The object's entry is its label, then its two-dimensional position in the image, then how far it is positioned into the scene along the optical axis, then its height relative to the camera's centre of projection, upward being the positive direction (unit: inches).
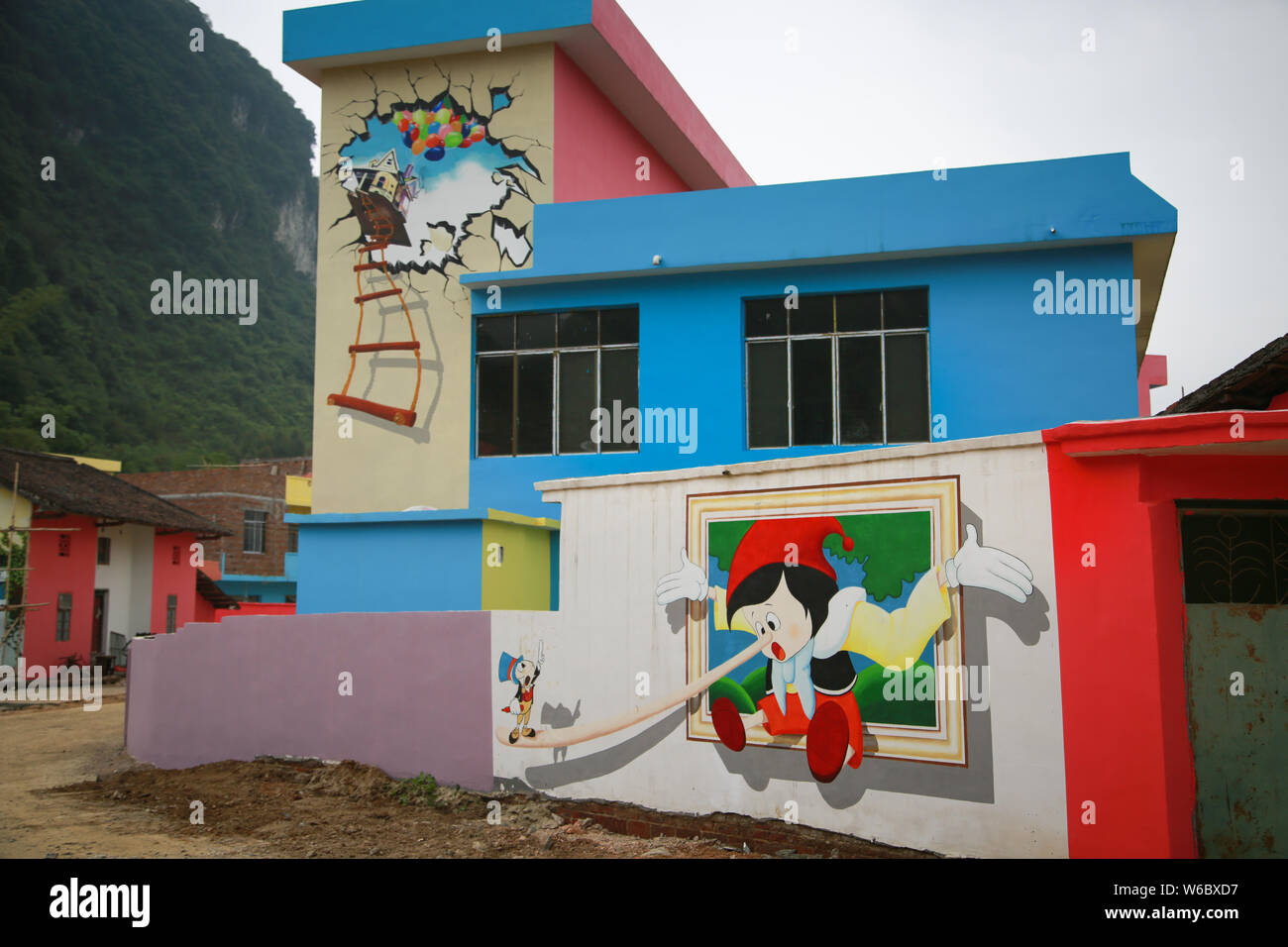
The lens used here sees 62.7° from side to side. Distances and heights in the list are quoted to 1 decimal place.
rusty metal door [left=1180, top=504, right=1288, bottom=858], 260.4 -20.4
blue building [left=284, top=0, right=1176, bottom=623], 494.0 +144.3
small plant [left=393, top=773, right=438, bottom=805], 397.1 -73.0
